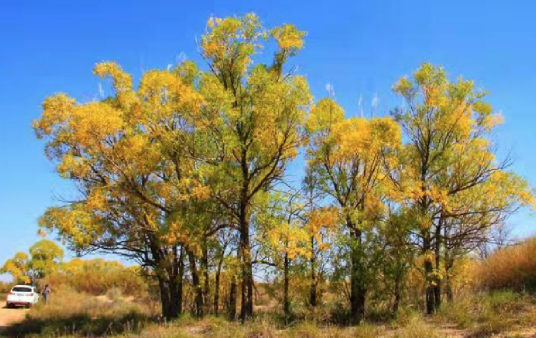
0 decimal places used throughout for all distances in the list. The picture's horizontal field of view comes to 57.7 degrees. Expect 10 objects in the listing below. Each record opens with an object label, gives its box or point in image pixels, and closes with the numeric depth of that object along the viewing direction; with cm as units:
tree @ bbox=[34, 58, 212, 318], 1847
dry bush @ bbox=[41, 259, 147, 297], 4219
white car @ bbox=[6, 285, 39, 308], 3519
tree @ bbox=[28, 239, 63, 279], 5538
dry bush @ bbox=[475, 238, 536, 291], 2080
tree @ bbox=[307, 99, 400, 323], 1897
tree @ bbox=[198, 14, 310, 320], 1733
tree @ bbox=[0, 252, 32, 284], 5509
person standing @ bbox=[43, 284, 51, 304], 3519
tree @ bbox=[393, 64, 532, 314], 1842
